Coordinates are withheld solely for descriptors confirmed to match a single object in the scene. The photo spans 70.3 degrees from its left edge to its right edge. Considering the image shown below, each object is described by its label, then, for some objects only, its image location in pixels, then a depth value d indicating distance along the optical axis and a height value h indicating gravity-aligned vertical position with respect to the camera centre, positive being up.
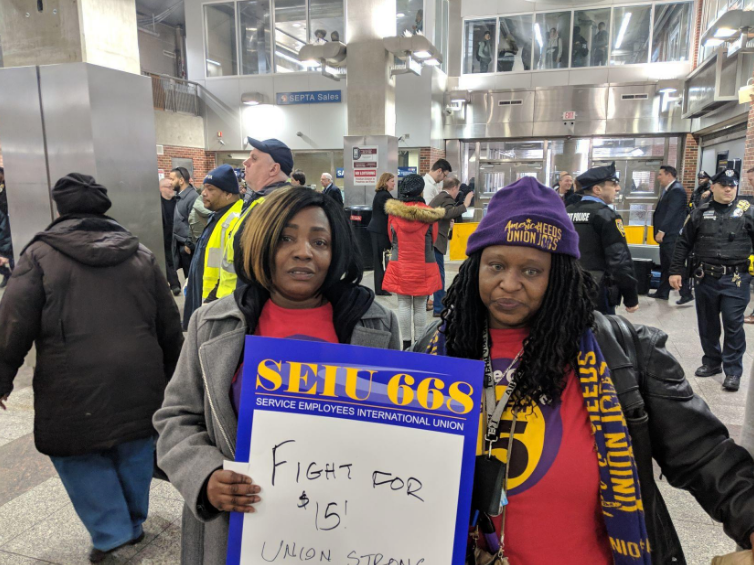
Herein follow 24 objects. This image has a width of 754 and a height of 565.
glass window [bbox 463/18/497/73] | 15.66 +4.12
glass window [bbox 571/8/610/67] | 14.97 +4.16
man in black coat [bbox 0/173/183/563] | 2.38 -0.71
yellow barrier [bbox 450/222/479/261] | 12.66 -1.27
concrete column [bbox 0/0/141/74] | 4.18 +1.25
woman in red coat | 5.64 -0.68
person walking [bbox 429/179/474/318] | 6.91 -0.34
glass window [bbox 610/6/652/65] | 14.73 +4.15
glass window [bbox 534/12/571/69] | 15.19 +4.17
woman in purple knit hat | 1.20 -0.55
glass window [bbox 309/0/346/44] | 16.73 +5.38
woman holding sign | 1.36 -0.39
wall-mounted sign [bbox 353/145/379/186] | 9.62 +0.42
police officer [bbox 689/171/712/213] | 7.97 -0.09
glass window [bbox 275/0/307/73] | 16.98 +5.03
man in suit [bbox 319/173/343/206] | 9.42 -0.04
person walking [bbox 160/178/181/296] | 7.92 -0.32
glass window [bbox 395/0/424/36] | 14.57 +4.92
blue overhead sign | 16.38 +2.80
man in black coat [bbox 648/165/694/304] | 8.32 -0.52
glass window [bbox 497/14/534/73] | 15.48 +4.11
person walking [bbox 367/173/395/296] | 7.44 -0.43
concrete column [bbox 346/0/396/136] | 9.60 +2.20
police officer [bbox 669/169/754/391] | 4.92 -0.79
